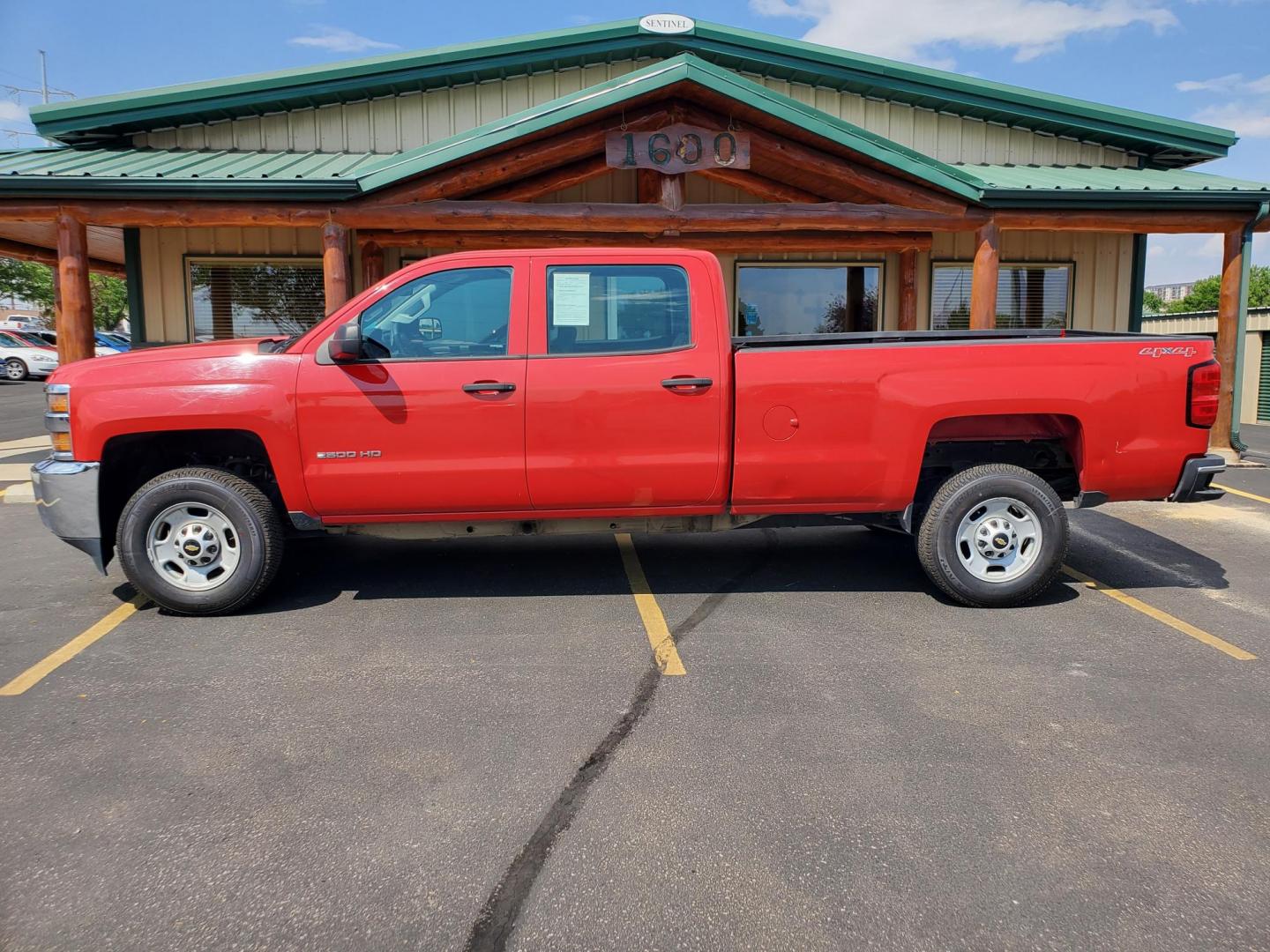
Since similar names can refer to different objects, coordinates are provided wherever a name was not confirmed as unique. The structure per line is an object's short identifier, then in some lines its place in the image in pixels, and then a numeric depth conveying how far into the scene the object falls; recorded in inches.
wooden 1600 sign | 363.6
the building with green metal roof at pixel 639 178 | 360.5
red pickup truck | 186.4
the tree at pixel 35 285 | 1569.9
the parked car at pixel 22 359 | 1081.4
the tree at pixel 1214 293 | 2176.4
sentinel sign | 440.5
